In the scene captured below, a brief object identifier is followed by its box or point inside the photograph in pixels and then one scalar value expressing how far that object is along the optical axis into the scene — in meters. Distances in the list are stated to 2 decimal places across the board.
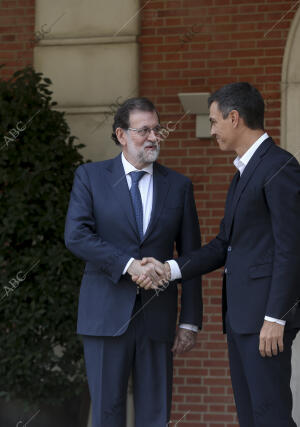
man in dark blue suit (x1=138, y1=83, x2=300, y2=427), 6.33
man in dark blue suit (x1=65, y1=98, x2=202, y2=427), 7.16
